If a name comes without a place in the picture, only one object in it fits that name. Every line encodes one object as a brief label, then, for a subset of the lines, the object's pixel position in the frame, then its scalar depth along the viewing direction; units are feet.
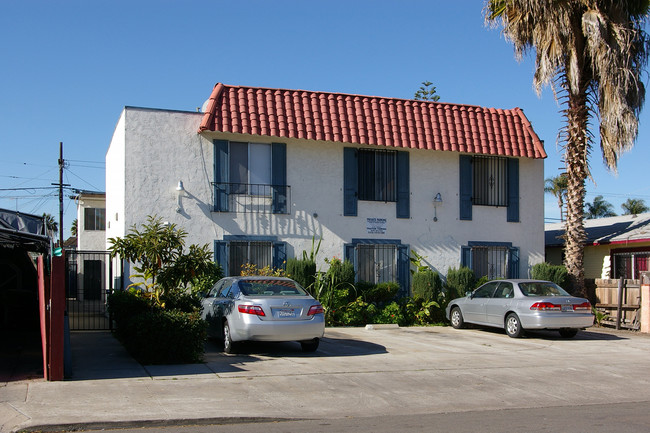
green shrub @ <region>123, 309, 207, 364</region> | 37.70
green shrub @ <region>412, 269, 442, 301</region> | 63.77
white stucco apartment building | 59.82
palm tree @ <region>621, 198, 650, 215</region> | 185.49
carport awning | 35.29
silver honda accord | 51.19
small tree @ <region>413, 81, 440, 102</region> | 144.87
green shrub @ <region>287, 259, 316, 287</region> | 60.18
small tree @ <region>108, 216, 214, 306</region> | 41.50
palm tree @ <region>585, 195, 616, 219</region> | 185.06
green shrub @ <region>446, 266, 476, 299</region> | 65.26
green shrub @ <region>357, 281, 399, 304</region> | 62.59
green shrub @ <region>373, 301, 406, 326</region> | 61.72
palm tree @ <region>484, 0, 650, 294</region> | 62.54
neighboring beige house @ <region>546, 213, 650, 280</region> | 68.85
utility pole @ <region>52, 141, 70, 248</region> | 122.62
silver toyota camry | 40.42
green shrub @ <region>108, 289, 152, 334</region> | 41.75
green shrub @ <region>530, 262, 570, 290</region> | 65.98
